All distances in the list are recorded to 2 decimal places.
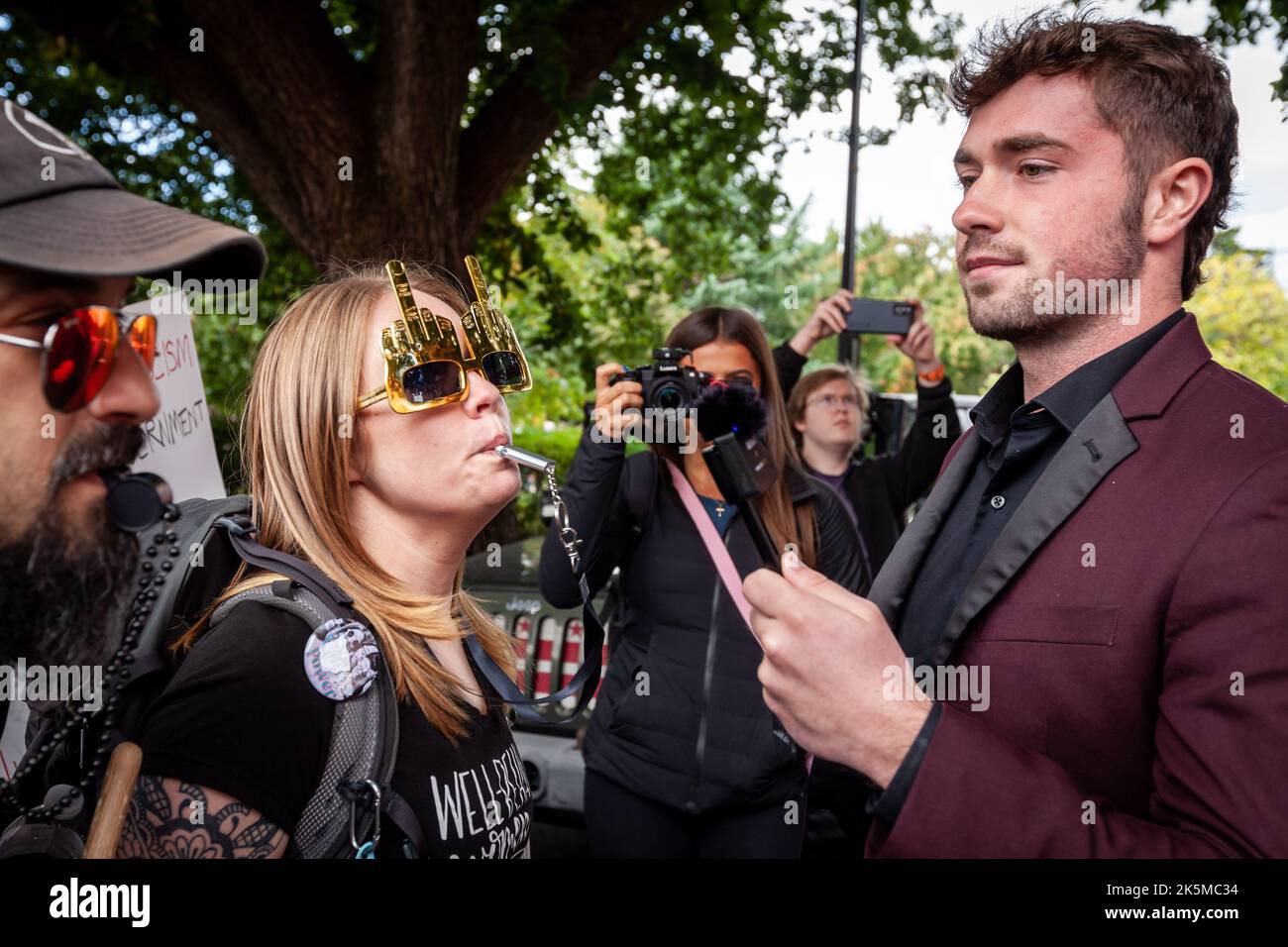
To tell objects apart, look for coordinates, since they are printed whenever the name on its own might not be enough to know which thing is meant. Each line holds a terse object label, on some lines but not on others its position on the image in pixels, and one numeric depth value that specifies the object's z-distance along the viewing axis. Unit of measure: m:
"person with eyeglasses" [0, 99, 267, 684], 1.06
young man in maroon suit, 1.21
